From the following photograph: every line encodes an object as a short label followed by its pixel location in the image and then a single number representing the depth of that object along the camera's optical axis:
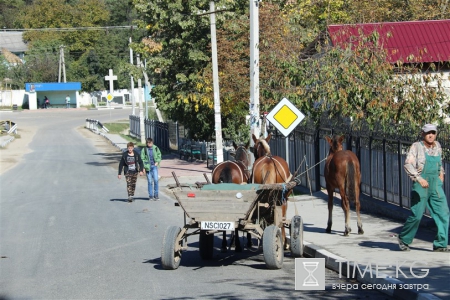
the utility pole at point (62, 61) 101.66
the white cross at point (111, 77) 68.91
